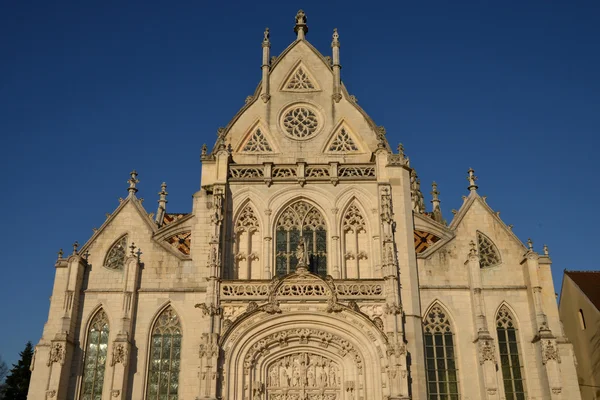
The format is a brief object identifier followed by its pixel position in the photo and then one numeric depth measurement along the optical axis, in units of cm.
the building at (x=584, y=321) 2630
